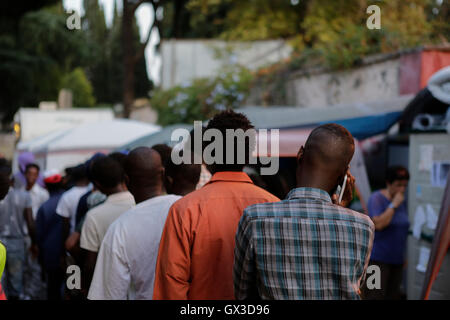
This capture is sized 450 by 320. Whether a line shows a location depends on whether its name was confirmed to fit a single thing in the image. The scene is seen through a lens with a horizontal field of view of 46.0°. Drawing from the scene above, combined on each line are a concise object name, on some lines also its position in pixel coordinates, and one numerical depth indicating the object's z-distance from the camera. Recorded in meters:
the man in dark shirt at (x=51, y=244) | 5.49
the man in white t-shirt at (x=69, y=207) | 5.17
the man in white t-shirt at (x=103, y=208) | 3.50
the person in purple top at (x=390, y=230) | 5.28
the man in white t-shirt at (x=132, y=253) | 2.91
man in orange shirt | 2.47
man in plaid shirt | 2.06
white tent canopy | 10.10
